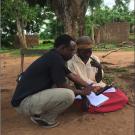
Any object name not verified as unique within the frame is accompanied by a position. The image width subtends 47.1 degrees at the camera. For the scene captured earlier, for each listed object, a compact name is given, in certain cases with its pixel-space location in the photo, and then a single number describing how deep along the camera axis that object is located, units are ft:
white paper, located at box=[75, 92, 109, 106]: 6.72
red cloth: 6.78
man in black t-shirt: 6.04
